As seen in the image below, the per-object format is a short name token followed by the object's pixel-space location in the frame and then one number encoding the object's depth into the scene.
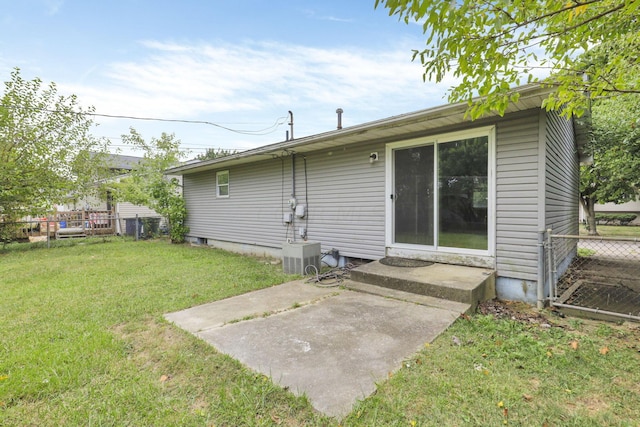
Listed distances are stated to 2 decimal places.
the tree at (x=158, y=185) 10.30
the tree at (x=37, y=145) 8.36
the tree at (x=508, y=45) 1.91
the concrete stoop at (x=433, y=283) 3.41
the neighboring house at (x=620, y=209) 17.55
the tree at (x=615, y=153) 8.84
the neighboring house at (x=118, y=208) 13.66
